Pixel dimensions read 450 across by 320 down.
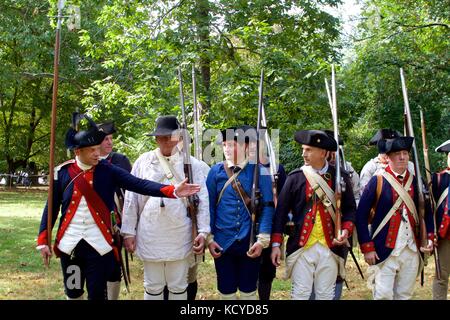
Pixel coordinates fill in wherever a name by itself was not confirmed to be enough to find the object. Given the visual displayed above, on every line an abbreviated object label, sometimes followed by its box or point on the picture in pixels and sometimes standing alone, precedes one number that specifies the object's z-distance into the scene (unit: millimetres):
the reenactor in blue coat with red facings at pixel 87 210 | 4949
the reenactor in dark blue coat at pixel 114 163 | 6170
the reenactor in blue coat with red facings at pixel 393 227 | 5441
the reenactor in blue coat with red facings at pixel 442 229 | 6262
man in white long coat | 5267
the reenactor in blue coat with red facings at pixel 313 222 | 5168
